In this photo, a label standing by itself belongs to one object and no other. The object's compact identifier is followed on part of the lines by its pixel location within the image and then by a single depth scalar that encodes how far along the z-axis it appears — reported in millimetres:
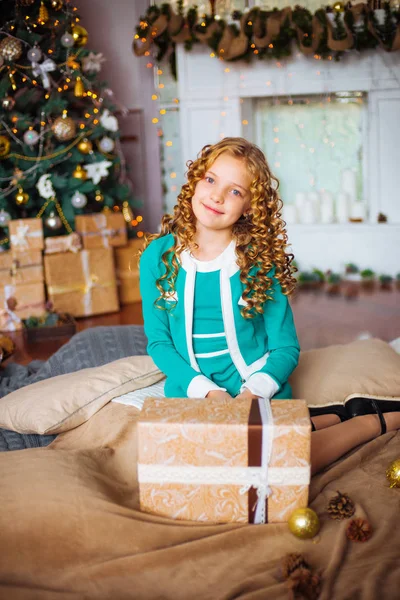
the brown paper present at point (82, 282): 4512
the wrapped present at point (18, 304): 4402
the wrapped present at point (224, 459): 1623
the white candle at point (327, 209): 5637
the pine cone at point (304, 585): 1532
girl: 2119
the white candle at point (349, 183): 5664
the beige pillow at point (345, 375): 2434
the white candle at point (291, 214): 5715
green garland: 4863
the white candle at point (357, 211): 5539
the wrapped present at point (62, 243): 4484
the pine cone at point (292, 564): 1586
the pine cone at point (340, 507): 1812
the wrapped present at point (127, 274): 4891
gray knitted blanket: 2945
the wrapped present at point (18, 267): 4395
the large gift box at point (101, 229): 4590
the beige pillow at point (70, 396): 2309
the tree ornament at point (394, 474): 1984
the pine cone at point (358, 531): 1727
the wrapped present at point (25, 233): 4363
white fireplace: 5262
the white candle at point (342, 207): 5590
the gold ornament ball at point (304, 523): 1662
